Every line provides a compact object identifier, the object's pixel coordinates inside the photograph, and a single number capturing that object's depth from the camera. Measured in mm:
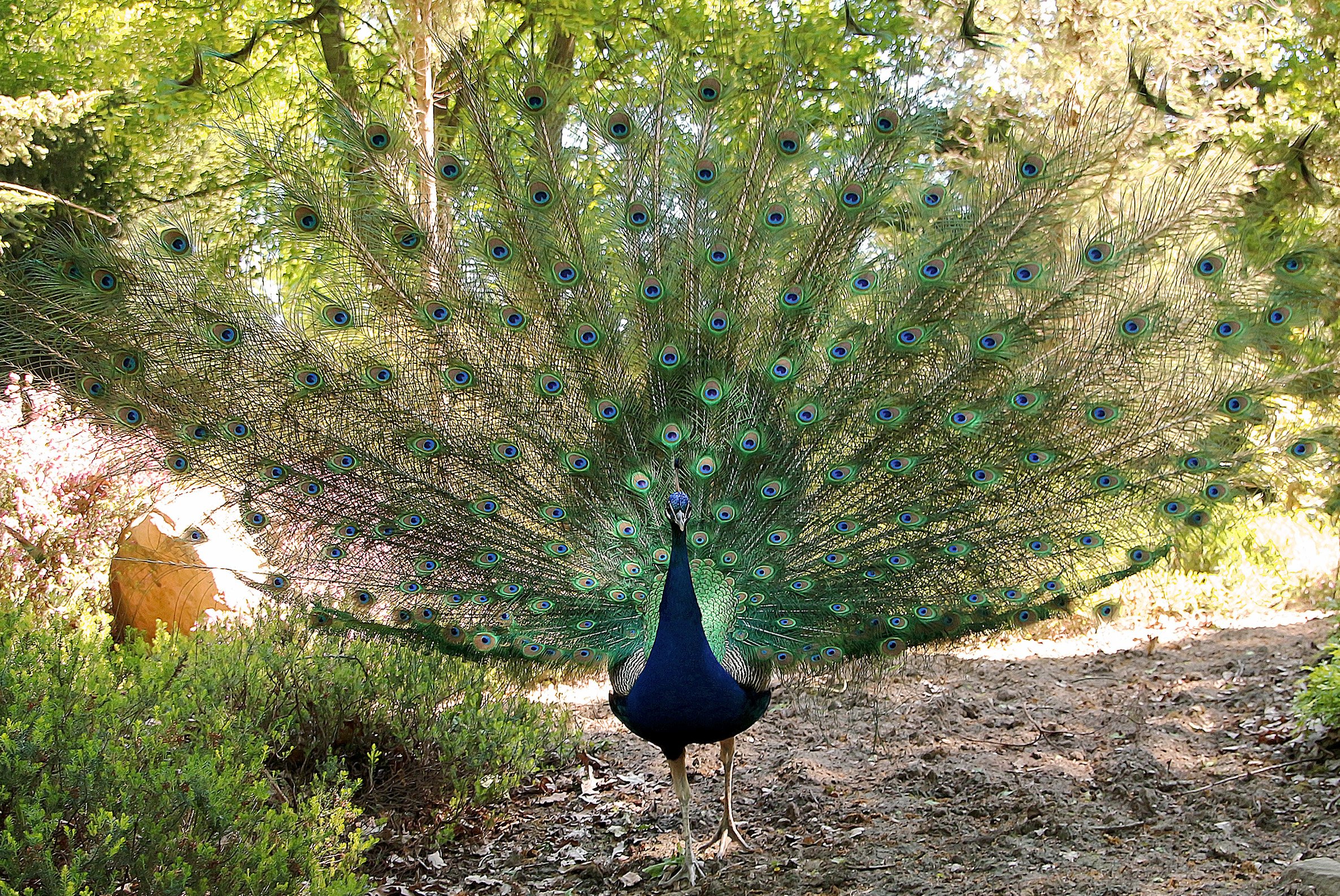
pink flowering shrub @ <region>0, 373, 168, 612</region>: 6406
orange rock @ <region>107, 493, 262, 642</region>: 6863
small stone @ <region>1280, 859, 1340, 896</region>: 3288
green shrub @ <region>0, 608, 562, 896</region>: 2912
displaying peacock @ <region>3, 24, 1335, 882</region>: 4262
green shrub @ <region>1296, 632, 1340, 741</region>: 4727
